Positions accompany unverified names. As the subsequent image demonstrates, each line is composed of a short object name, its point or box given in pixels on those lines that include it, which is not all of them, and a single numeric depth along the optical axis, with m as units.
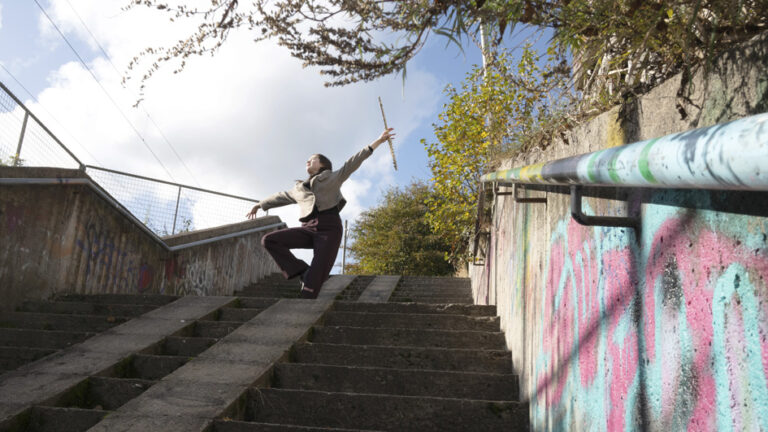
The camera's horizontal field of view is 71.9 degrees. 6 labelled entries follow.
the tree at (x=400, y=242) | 20.83
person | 5.70
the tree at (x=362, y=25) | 2.12
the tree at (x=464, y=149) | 8.37
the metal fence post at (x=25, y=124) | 5.63
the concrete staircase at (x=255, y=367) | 3.08
